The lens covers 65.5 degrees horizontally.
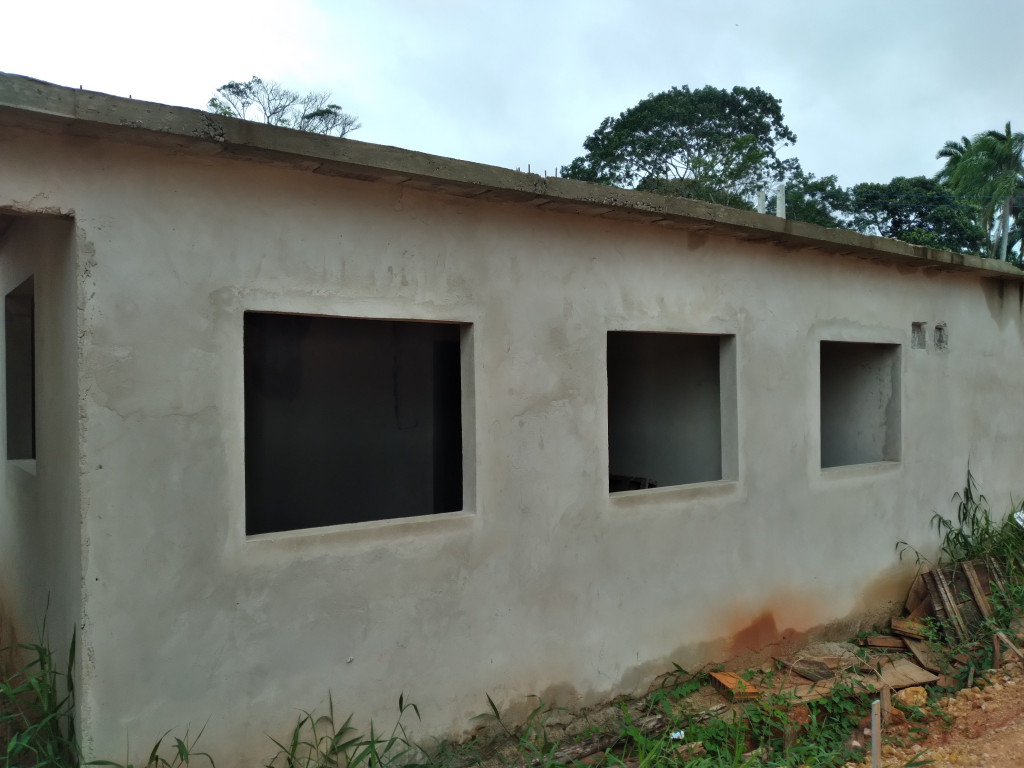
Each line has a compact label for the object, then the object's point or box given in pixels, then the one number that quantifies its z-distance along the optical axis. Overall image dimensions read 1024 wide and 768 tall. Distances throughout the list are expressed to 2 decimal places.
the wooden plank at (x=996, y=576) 6.61
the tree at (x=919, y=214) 32.53
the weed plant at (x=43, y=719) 3.23
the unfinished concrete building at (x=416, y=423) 3.25
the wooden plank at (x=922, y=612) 6.49
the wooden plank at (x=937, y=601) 6.29
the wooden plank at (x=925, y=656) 5.81
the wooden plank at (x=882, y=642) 6.14
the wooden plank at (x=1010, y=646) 5.66
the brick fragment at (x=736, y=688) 4.95
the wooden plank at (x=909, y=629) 6.20
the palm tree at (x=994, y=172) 26.50
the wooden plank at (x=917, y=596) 6.61
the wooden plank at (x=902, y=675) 5.46
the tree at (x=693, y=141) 30.41
